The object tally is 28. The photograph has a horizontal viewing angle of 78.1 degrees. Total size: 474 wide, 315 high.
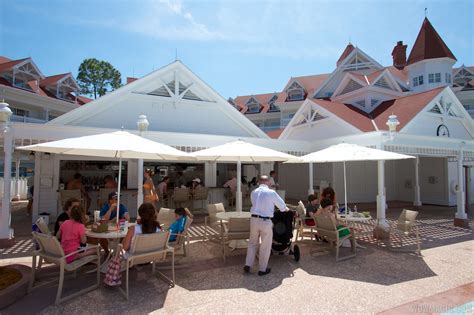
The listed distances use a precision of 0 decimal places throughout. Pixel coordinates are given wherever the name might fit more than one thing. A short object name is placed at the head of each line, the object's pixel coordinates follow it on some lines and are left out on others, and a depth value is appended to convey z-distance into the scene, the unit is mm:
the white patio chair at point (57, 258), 3875
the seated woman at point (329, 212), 6094
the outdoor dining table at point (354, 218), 6742
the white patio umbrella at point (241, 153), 6133
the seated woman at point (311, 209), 6891
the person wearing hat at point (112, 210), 5848
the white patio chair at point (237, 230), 5660
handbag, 4168
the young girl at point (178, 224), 5309
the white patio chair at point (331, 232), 5812
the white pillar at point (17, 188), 15637
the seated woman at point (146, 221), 4473
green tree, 35344
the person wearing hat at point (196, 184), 10991
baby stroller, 5804
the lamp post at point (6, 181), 6590
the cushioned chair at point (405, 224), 6645
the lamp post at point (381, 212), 7606
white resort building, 9516
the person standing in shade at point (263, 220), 4926
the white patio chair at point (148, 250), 4109
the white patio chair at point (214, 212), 6867
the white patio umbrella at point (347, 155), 6715
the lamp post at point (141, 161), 7168
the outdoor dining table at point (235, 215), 6535
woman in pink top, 4281
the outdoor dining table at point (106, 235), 4699
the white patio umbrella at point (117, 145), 4730
